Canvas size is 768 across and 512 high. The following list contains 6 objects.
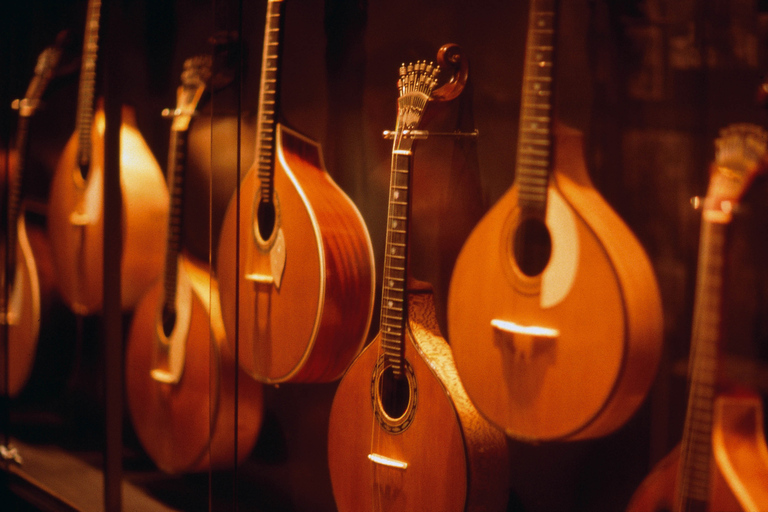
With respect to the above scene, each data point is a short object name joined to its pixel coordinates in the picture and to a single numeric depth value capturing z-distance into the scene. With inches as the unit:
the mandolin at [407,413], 122.2
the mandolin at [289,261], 129.1
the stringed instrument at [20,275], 155.9
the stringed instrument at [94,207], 144.8
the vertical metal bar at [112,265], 146.7
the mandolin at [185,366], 137.7
